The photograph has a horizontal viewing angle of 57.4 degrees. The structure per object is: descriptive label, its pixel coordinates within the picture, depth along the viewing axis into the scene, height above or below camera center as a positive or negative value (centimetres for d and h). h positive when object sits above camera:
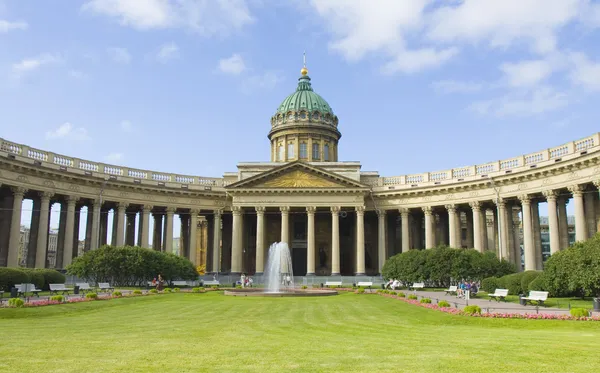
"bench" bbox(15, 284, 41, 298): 3597 -133
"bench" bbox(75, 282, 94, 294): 4383 -143
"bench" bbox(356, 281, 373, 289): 5564 -145
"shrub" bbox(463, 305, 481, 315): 2369 -172
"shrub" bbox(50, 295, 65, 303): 2966 -157
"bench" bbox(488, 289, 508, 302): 3399 -154
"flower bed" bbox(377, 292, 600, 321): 2167 -186
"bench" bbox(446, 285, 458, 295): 4171 -153
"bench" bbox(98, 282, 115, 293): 4325 -137
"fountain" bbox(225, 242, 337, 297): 3794 -97
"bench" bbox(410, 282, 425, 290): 4751 -130
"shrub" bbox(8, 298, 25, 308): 2603 -161
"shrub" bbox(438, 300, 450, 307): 2788 -172
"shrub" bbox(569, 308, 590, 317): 2208 -168
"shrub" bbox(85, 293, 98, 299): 3253 -159
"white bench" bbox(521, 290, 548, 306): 2850 -141
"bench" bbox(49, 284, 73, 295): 3794 -139
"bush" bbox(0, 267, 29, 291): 3641 -60
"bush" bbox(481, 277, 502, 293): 4112 -105
